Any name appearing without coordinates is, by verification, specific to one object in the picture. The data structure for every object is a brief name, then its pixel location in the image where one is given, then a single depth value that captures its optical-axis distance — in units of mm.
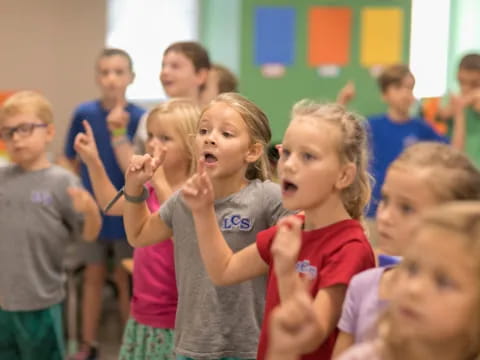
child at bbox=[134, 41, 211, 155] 3328
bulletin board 5590
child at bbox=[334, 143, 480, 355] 1496
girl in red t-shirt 1669
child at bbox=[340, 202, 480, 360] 1232
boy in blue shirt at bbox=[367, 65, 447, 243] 4672
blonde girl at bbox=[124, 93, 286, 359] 2059
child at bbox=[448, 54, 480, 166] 4539
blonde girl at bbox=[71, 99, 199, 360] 2498
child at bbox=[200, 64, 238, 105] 3535
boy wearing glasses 3059
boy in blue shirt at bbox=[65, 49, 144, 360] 3990
